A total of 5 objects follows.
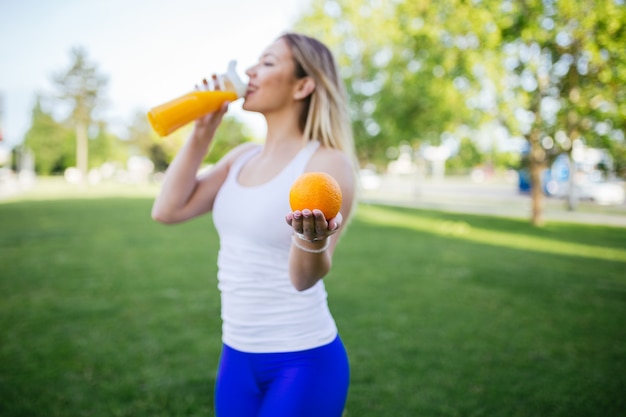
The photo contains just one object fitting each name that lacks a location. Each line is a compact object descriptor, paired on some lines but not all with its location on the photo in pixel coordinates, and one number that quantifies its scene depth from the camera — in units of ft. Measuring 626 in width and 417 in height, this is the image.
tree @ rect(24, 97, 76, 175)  198.80
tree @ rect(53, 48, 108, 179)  166.71
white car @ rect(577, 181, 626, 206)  80.23
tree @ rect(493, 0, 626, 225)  36.94
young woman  5.05
